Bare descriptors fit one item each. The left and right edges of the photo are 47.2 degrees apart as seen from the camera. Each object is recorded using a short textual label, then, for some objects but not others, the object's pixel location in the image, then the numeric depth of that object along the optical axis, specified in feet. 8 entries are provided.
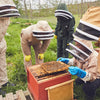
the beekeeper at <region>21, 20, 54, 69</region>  8.35
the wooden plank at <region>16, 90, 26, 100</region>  7.72
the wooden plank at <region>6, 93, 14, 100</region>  7.89
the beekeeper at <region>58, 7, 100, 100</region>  5.03
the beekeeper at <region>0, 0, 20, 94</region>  6.95
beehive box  6.27
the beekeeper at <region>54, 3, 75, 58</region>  11.64
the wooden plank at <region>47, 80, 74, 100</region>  6.50
